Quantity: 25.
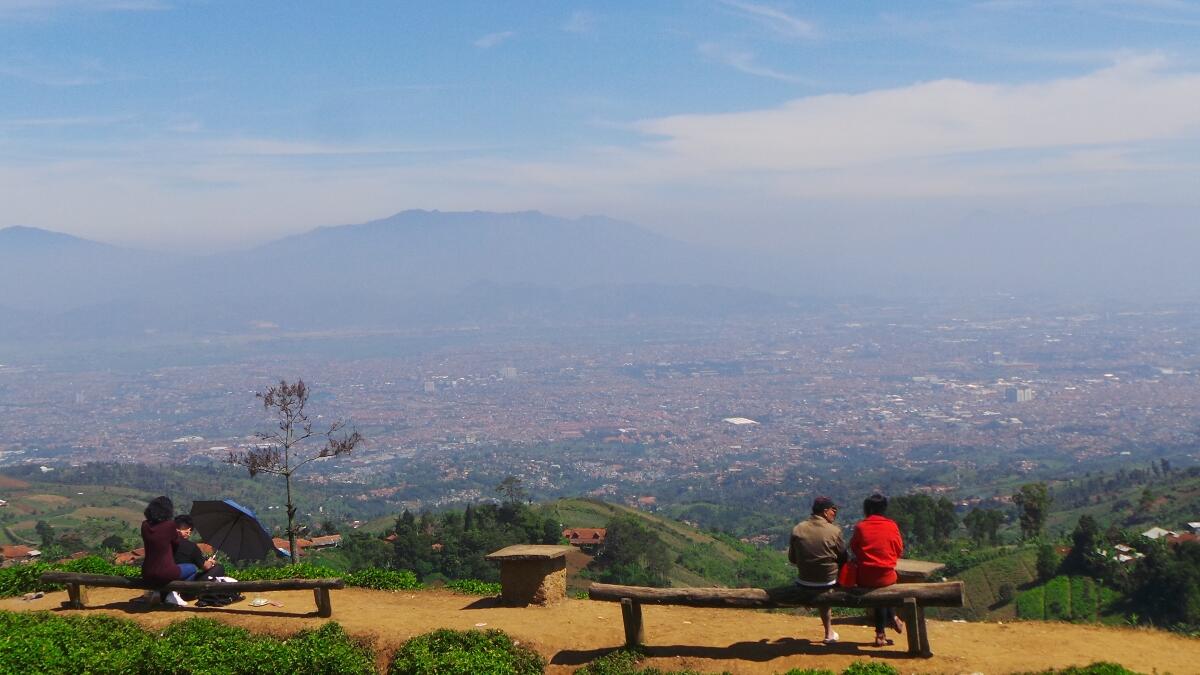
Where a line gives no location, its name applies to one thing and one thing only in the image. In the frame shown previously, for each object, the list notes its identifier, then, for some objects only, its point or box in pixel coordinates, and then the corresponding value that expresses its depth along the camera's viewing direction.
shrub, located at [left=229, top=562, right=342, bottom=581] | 12.13
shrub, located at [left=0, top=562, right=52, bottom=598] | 12.44
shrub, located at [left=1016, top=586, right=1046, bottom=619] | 36.69
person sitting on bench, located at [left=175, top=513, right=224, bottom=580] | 10.87
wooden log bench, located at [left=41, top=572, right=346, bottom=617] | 10.30
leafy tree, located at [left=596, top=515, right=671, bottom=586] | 42.25
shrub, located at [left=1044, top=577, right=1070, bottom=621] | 35.72
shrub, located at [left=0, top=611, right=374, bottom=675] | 8.97
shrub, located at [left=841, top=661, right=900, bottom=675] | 7.75
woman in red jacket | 8.39
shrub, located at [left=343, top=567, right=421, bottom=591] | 12.14
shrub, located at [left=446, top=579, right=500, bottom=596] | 11.53
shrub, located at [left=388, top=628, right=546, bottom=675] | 8.62
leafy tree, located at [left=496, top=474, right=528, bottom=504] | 48.10
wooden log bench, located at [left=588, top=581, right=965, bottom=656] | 8.04
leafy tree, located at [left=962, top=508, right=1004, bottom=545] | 53.47
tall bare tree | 18.34
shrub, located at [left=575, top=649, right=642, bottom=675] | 8.50
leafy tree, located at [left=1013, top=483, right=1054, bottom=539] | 52.84
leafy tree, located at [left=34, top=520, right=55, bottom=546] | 54.85
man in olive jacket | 8.52
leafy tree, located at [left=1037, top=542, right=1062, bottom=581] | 40.56
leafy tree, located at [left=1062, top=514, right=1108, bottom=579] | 38.19
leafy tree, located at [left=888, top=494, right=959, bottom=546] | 51.94
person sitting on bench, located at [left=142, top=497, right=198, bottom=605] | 10.60
